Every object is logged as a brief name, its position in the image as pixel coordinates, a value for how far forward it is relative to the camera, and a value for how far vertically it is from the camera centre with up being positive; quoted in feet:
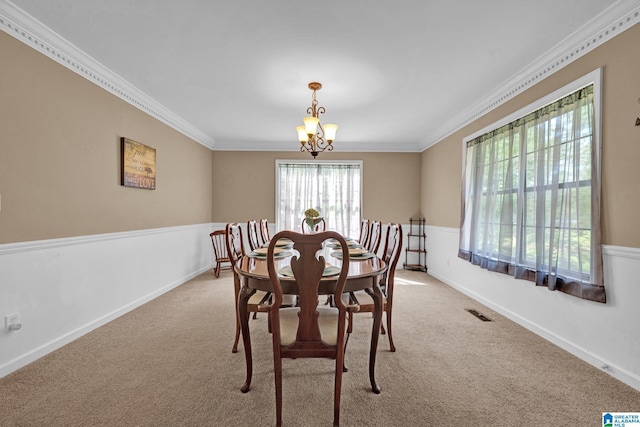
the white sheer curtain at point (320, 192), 19.77 +1.28
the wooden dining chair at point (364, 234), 12.16 -0.94
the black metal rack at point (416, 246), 18.84 -2.14
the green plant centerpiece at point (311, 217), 11.08 -0.22
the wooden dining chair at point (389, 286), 7.73 -1.99
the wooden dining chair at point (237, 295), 7.18 -2.22
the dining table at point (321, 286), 5.64 -1.44
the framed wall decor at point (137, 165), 10.80 +1.75
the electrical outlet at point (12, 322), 6.84 -2.62
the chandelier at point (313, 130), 10.03 +2.87
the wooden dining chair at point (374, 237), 10.12 -0.87
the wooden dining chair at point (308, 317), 5.00 -1.88
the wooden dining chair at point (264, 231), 13.32 -0.93
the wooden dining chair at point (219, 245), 16.98 -2.05
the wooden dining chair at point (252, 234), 11.11 -0.90
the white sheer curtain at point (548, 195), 7.48 +0.60
